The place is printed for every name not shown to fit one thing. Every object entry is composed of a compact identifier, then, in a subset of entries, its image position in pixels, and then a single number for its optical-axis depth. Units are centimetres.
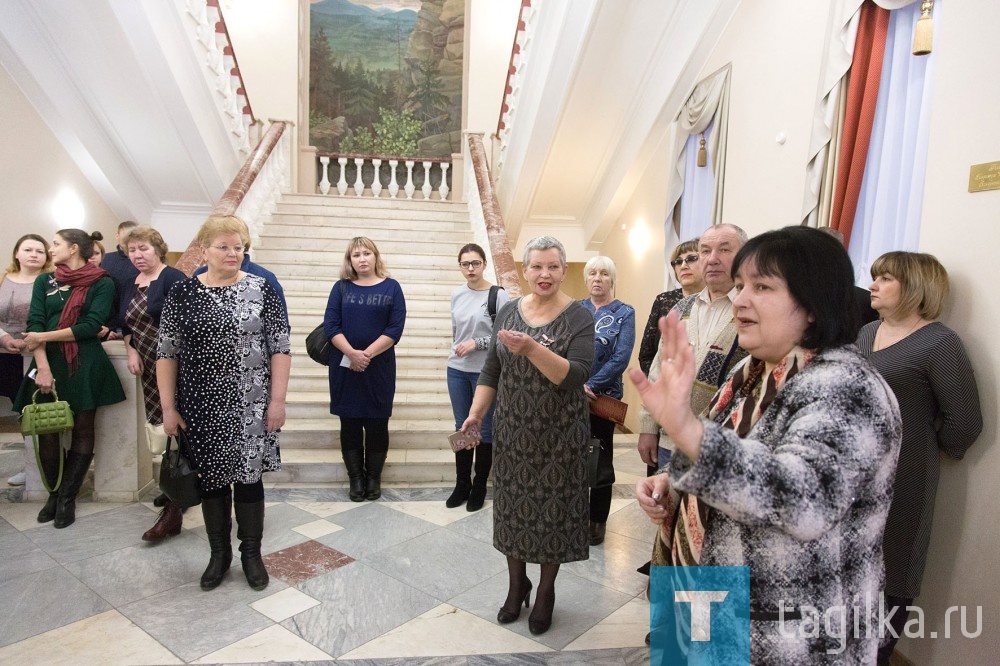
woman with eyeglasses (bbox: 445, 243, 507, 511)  364
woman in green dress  325
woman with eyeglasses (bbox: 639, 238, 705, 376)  286
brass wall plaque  211
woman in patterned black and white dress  243
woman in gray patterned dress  221
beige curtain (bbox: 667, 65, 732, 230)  465
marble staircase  426
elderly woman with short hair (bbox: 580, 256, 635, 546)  311
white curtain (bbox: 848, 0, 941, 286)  269
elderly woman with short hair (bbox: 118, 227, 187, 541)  309
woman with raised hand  97
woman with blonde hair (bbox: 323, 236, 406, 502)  361
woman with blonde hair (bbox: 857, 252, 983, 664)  207
